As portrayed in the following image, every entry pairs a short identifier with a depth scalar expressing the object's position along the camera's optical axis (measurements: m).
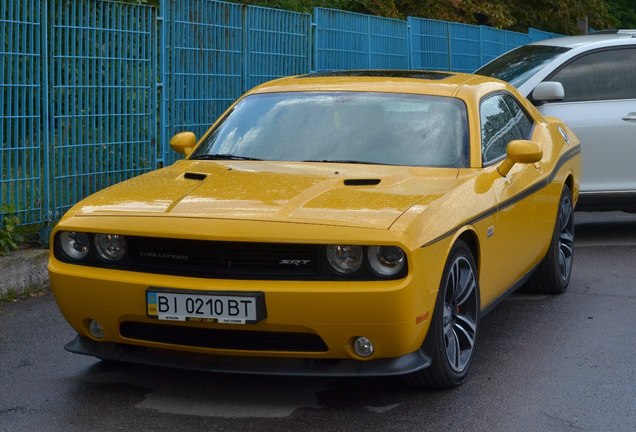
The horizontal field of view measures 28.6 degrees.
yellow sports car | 5.17
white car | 10.52
